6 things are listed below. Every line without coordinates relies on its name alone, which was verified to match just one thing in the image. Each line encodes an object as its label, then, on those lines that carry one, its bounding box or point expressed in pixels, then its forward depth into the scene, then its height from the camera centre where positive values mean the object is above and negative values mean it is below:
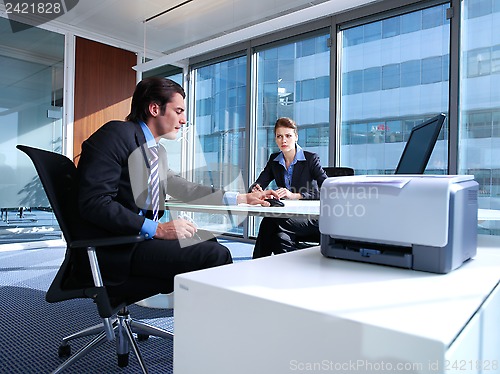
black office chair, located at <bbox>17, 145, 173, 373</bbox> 1.47 -0.31
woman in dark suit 2.70 +0.02
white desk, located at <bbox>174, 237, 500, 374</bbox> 0.57 -0.22
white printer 0.87 -0.08
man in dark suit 1.51 -0.11
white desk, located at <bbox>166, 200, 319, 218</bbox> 1.81 -0.13
